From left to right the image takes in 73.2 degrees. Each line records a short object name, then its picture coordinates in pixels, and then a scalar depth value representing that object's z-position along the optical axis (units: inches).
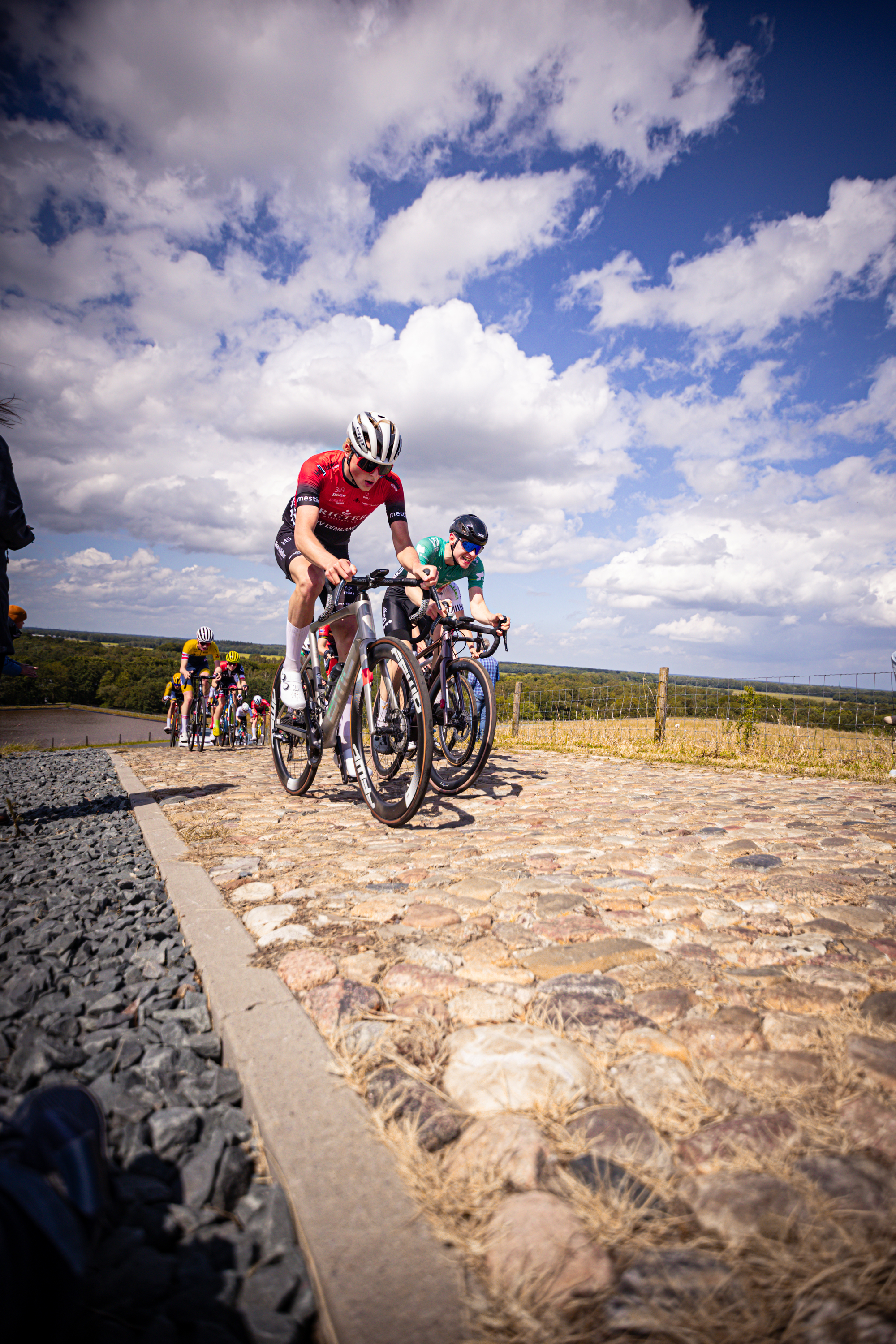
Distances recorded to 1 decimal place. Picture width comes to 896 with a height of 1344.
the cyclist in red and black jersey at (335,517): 176.4
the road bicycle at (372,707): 152.6
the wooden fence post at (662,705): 500.1
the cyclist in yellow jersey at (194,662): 512.4
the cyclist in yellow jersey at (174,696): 596.1
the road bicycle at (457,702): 209.8
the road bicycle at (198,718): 502.0
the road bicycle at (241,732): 682.1
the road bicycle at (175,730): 583.8
